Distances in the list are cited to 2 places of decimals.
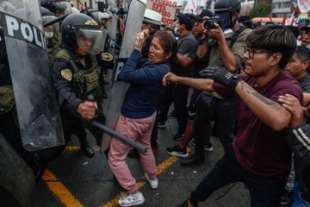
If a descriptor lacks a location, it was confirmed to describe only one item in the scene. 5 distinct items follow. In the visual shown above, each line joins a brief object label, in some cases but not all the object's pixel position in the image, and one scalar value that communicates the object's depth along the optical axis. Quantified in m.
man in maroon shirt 1.22
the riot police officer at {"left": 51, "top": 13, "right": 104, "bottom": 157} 1.72
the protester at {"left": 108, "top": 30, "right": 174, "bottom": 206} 1.92
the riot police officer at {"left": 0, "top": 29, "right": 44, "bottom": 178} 1.74
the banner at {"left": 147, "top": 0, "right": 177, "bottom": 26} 3.62
